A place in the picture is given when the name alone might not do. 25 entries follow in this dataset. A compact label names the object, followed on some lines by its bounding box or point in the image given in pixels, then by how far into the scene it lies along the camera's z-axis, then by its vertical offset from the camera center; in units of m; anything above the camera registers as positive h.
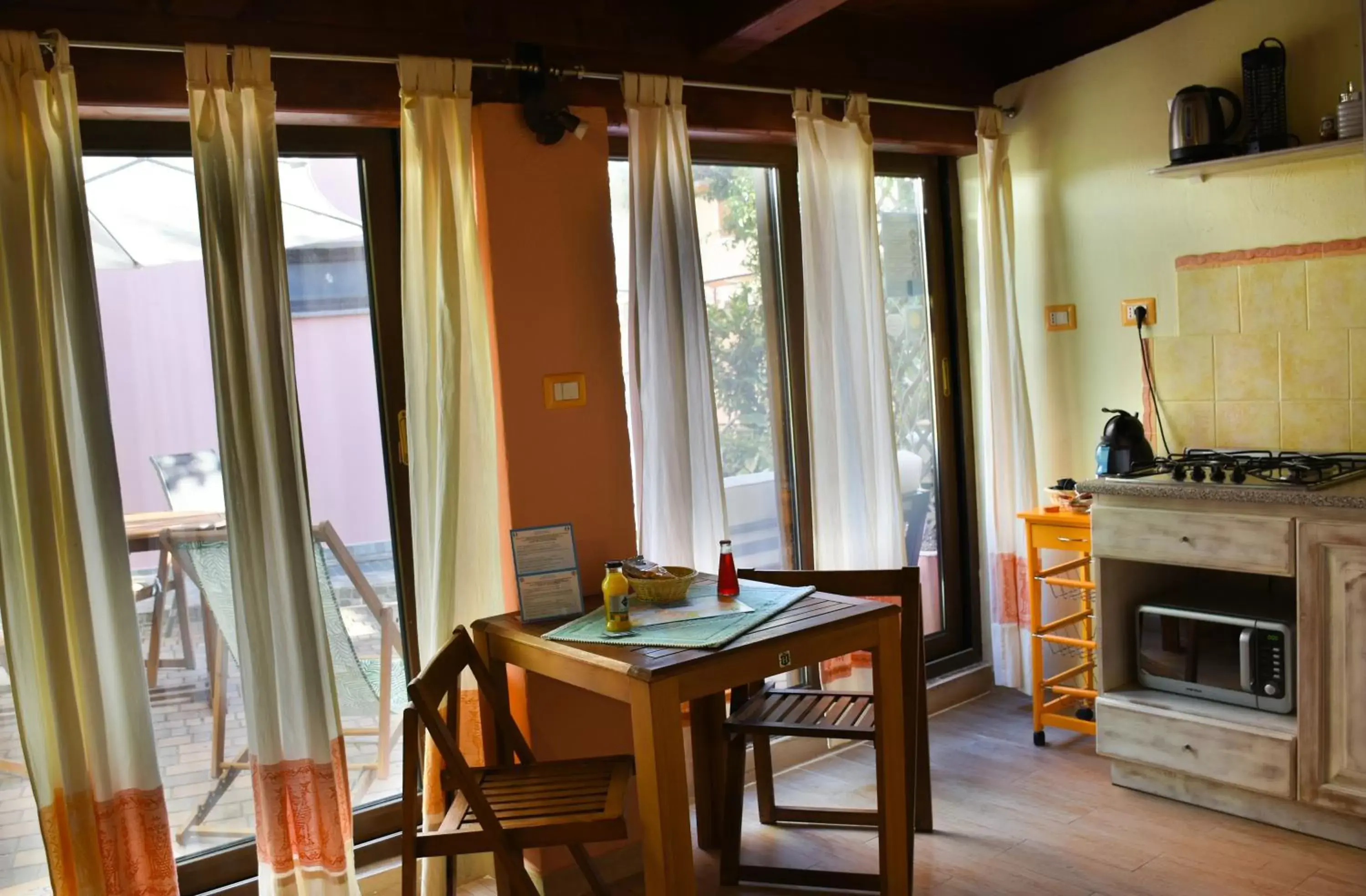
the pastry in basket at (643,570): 2.79 -0.48
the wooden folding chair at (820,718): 2.87 -0.91
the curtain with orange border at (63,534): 2.33 -0.25
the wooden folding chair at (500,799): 2.23 -0.87
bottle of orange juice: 2.53 -0.50
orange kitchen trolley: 3.64 -0.88
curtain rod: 2.48 +0.81
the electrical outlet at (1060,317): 3.99 +0.10
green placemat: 2.41 -0.56
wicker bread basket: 2.73 -0.52
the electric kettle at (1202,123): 3.36 +0.63
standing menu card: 2.74 -0.46
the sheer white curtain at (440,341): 2.79 +0.11
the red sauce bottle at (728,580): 2.78 -0.52
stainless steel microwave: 3.03 -0.89
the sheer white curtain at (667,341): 3.15 +0.09
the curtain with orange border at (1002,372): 3.99 -0.08
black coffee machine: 3.43 -0.32
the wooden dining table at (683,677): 2.25 -0.65
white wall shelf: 3.10 +0.49
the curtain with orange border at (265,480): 2.53 -0.18
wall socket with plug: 3.74 +0.10
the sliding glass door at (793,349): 3.66 +0.04
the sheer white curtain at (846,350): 3.57 +0.03
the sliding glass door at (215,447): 2.70 -0.11
